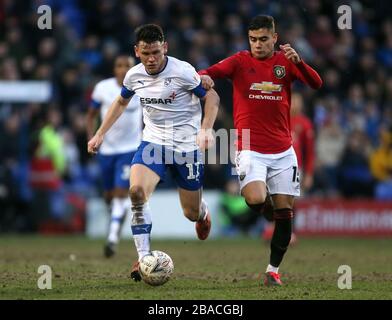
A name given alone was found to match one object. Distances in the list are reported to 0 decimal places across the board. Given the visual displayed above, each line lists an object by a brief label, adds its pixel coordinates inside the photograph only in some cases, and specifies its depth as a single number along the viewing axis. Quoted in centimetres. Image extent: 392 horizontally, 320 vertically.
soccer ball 888
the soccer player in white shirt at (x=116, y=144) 1331
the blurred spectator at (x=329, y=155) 1929
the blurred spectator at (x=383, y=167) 1917
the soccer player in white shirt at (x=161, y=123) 920
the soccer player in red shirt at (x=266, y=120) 941
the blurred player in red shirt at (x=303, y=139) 1419
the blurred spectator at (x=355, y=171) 1925
